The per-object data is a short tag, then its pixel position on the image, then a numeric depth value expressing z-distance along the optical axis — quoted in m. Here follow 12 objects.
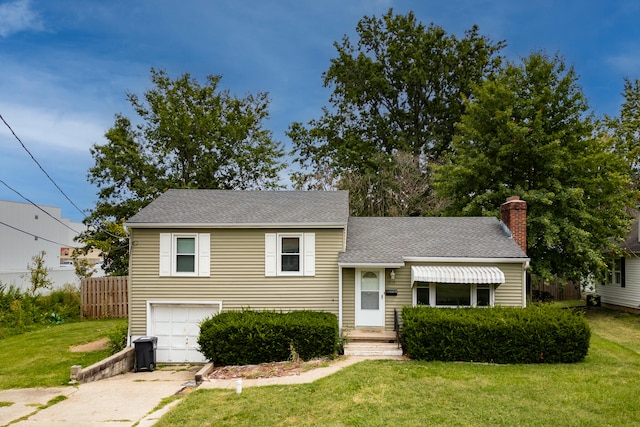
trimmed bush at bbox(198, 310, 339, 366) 12.61
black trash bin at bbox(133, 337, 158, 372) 14.33
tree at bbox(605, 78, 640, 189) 29.01
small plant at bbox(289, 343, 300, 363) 12.48
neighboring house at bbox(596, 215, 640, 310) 22.84
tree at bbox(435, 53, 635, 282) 20.62
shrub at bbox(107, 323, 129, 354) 15.38
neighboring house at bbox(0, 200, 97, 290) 34.03
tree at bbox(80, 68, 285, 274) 29.84
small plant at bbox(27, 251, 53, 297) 23.06
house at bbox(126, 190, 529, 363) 15.16
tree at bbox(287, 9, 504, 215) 33.75
